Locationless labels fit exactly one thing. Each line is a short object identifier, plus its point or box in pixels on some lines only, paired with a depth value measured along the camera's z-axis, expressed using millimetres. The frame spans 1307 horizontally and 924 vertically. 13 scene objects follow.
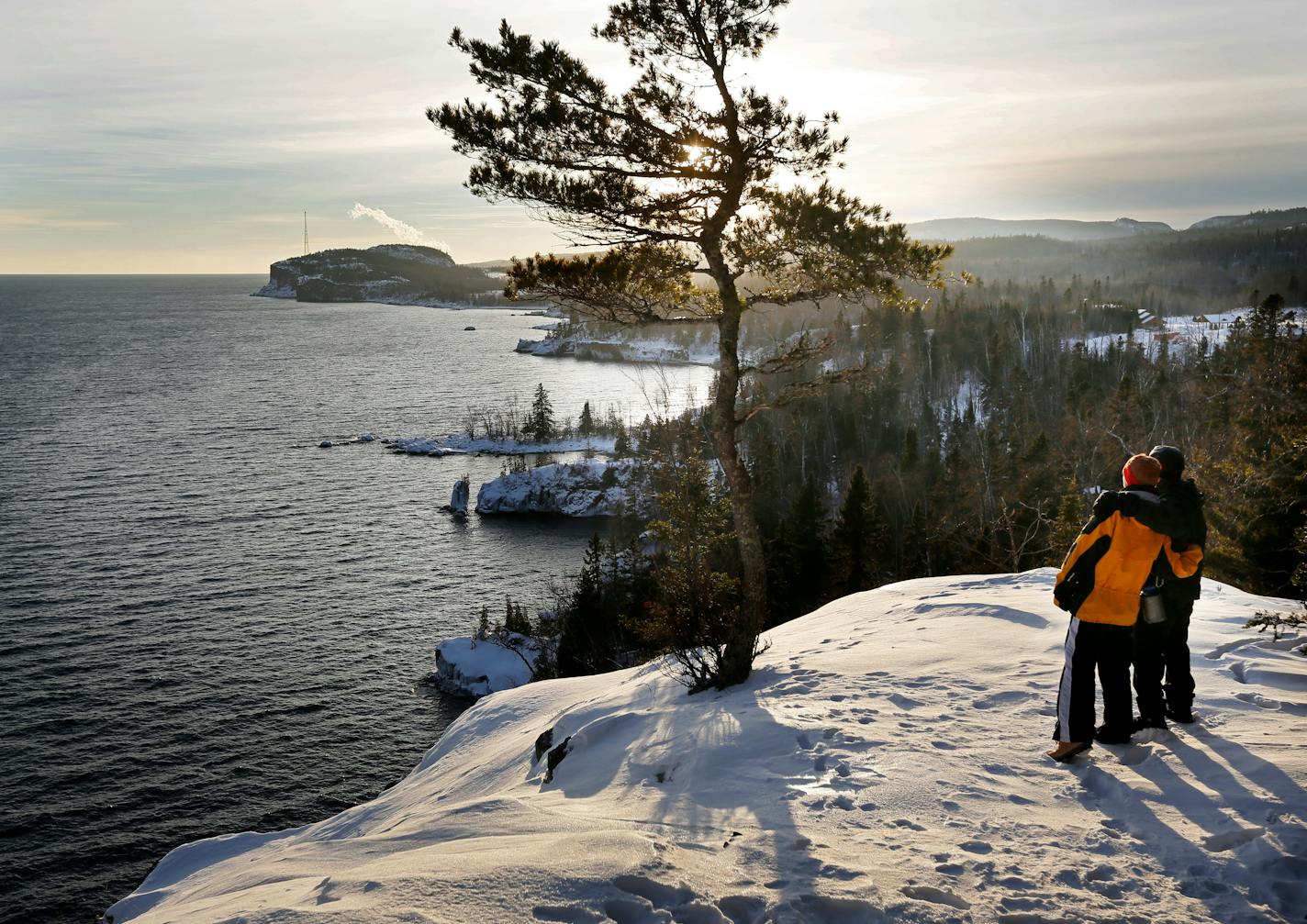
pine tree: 11930
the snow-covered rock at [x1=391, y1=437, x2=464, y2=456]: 83875
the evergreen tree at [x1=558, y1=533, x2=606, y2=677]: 36750
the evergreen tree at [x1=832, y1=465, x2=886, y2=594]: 37875
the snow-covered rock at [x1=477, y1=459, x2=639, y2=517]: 67250
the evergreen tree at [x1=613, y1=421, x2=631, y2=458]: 79312
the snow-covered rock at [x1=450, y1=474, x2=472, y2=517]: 64375
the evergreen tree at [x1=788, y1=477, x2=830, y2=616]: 38938
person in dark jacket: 6469
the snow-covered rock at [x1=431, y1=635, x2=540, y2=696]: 34562
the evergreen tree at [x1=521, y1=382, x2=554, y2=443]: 91188
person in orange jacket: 6367
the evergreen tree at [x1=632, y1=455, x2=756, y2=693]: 11562
